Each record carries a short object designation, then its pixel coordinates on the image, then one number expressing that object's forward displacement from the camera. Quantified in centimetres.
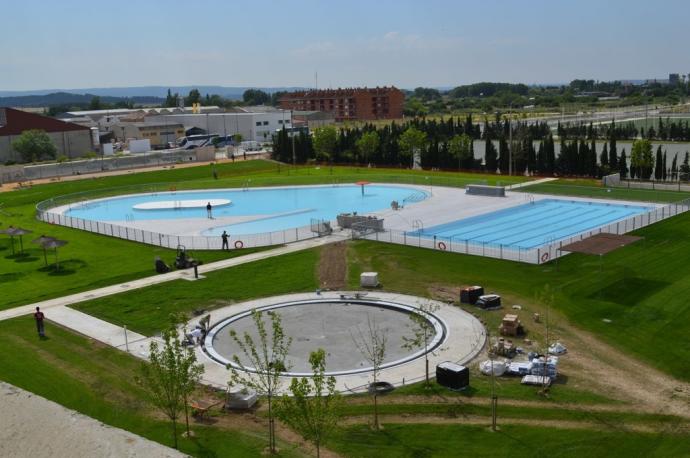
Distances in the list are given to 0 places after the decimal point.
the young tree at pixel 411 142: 8169
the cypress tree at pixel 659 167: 6450
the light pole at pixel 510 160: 6981
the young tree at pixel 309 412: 1605
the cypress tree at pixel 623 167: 6656
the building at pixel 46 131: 9775
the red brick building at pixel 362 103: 17338
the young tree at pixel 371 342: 2136
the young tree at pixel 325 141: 8781
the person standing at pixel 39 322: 2697
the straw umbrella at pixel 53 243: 3750
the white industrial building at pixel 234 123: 13062
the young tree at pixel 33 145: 9415
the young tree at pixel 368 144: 8412
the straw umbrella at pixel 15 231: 4072
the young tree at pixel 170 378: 1752
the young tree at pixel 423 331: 2270
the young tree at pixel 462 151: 7650
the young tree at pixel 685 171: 6444
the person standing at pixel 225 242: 3997
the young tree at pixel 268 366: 1817
